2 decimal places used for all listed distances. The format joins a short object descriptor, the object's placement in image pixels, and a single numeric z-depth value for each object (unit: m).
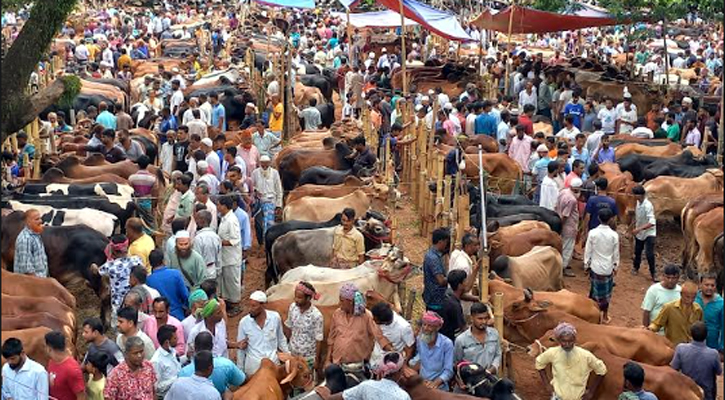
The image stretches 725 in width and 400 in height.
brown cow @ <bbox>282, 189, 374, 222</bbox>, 12.76
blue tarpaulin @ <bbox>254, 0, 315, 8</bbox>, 23.03
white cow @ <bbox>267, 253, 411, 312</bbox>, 9.73
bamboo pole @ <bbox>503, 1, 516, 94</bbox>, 22.47
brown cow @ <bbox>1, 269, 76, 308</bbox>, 9.74
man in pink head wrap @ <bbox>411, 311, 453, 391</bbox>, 8.01
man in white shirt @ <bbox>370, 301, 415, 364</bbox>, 8.16
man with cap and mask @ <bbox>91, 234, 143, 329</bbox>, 9.05
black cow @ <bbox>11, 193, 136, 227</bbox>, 12.20
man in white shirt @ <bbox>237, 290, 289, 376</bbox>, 8.16
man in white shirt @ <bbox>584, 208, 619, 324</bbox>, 10.96
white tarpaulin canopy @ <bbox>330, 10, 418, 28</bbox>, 25.84
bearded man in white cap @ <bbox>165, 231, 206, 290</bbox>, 9.77
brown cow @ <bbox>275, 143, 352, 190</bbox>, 15.59
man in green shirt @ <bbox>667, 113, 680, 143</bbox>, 18.17
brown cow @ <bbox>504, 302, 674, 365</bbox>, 8.90
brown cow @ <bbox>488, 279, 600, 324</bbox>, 9.77
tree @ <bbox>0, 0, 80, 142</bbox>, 8.42
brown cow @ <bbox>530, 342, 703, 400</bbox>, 8.06
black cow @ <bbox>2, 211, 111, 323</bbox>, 11.23
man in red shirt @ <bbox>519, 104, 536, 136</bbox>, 16.90
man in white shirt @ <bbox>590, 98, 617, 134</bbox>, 18.58
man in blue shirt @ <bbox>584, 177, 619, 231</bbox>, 12.61
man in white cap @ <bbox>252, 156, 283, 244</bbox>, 12.96
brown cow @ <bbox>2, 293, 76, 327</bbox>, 9.09
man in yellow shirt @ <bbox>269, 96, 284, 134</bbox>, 17.72
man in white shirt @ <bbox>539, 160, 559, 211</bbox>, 13.09
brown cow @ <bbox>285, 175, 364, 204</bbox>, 13.56
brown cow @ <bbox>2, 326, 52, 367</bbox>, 8.21
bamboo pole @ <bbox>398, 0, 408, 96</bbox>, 17.83
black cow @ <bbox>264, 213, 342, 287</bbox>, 11.82
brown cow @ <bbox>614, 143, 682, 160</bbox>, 16.43
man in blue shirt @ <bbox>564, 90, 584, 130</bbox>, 18.92
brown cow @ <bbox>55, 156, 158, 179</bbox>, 13.87
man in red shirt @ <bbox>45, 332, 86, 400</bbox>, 7.16
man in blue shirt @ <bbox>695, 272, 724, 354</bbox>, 9.18
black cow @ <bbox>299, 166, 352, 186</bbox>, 14.73
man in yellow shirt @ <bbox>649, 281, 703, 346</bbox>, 9.10
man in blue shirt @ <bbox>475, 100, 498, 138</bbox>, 17.44
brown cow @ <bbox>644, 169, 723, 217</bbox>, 14.43
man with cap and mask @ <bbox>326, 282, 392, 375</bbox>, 8.07
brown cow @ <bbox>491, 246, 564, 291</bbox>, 11.01
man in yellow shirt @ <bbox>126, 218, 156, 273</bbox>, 9.75
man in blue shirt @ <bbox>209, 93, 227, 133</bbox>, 18.22
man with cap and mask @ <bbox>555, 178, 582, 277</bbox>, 12.79
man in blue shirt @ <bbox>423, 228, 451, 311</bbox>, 9.18
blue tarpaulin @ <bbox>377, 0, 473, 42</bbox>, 20.50
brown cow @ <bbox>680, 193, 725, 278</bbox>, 13.07
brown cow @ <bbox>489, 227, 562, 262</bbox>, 11.77
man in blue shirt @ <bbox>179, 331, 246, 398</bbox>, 7.34
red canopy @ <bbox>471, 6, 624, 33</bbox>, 23.61
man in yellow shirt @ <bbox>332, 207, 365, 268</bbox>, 10.64
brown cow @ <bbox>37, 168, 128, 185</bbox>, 13.45
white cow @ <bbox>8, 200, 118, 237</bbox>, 11.83
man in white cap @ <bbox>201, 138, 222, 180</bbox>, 13.32
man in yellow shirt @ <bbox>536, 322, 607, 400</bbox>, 7.99
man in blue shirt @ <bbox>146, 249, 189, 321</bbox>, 8.88
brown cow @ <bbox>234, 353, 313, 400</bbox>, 7.55
